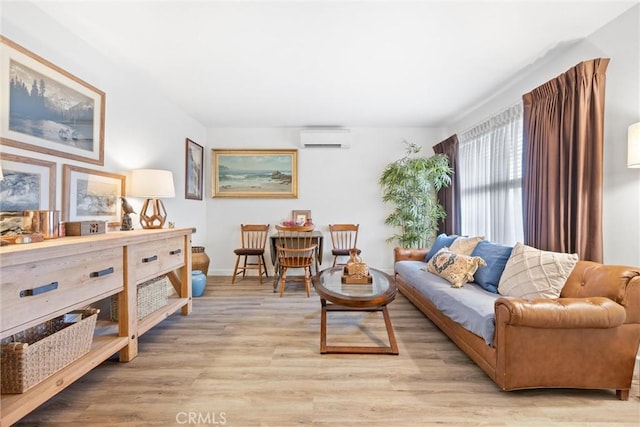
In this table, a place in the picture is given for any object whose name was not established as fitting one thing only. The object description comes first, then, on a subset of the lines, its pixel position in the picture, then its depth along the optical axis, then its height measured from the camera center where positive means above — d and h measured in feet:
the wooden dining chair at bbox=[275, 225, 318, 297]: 11.18 -1.55
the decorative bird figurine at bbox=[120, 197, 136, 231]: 7.68 -0.12
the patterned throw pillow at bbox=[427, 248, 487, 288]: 7.66 -1.66
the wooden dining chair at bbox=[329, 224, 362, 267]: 14.15 -1.25
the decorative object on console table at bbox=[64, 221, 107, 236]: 5.67 -0.34
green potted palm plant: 12.36 +1.01
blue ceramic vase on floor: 10.63 -2.94
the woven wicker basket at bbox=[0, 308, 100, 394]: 3.93 -2.39
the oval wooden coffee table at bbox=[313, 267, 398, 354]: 6.30 -2.11
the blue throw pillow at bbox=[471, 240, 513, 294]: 7.30 -1.53
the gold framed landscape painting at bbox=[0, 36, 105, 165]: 5.28 +2.47
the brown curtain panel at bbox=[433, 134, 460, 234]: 12.34 +0.96
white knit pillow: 5.91 -1.43
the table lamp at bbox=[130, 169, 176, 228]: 8.05 +0.77
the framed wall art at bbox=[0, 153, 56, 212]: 5.20 +0.63
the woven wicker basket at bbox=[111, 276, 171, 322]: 6.70 -2.32
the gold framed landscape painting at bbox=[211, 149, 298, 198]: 14.37 +2.16
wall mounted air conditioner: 13.67 +4.10
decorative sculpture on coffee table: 7.61 -1.82
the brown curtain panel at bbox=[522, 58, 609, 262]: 6.17 +1.41
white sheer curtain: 9.09 +1.48
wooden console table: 3.67 -1.33
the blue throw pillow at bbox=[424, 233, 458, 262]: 10.49 -1.22
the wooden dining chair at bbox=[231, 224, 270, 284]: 13.63 -1.61
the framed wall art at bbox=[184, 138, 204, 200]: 12.37 +2.18
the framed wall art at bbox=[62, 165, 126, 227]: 6.47 +0.51
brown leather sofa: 4.69 -2.35
